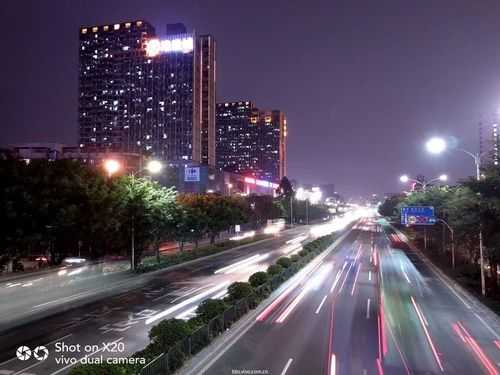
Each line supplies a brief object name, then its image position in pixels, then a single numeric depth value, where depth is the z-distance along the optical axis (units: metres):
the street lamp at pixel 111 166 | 37.89
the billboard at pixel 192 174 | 111.36
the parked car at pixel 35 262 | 43.53
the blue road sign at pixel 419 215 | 47.50
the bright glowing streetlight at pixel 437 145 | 31.38
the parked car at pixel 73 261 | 38.69
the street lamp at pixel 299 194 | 178.25
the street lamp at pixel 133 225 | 38.16
